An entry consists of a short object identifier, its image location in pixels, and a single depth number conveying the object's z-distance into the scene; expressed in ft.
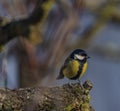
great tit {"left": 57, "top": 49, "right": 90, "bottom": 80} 22.63
